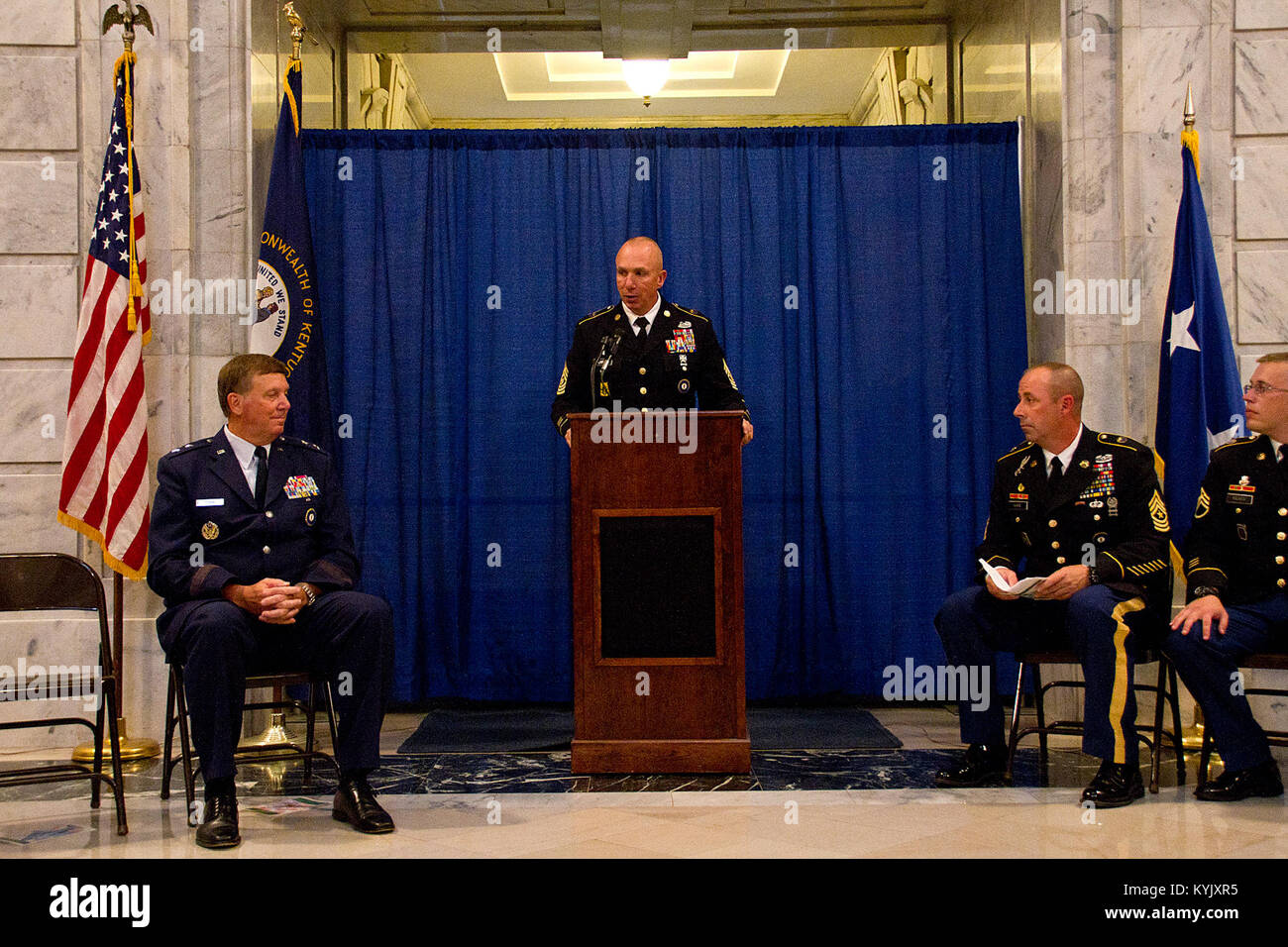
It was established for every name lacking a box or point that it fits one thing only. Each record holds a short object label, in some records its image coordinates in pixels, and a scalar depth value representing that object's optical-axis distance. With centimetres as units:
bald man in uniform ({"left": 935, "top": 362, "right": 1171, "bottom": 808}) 348
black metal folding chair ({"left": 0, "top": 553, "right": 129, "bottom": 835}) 356
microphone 405
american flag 432
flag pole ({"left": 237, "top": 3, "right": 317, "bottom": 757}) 440
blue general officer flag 432
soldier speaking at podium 413
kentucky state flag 471
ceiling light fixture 684
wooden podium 389
